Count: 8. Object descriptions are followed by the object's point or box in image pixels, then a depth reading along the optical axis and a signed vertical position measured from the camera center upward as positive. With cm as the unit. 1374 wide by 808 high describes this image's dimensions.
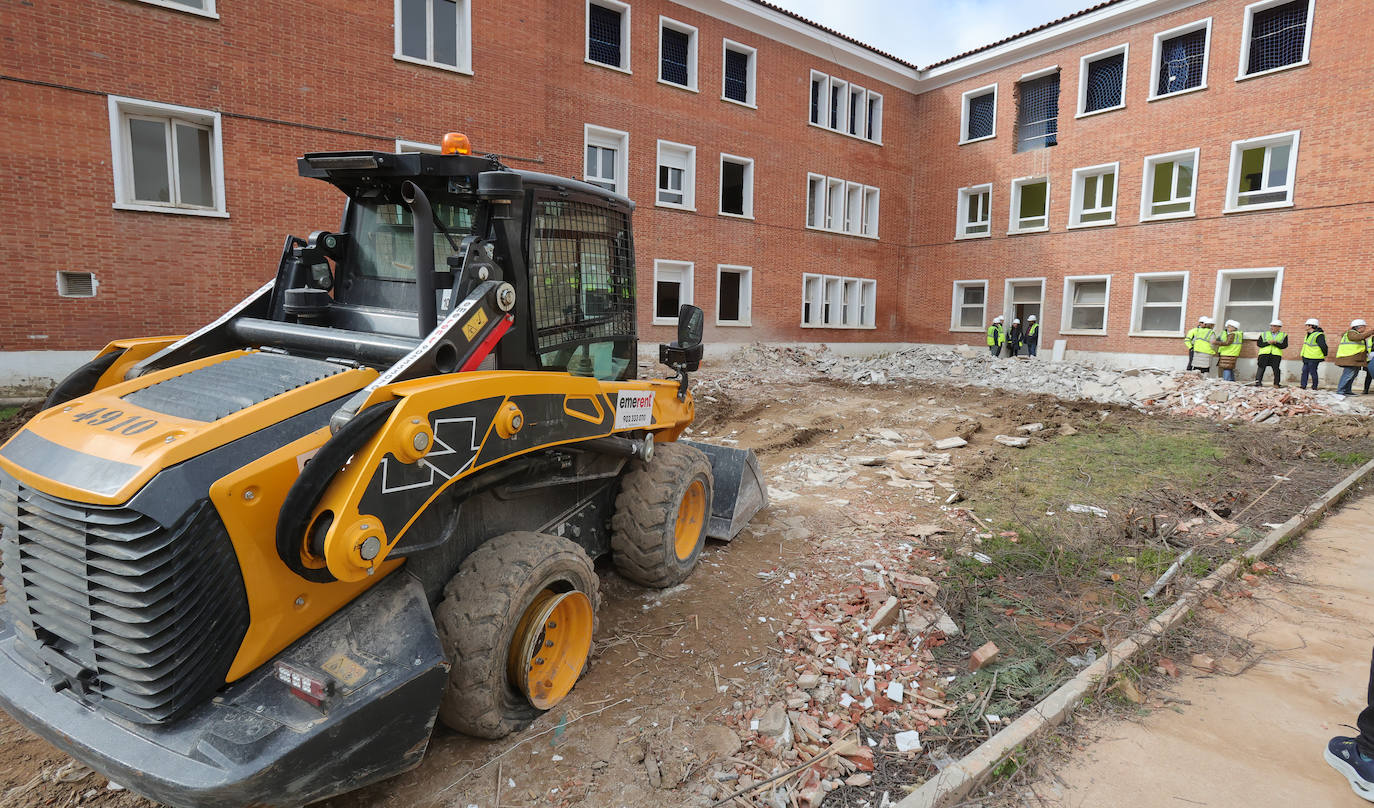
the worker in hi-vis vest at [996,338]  2297 -14
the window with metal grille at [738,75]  2170 +779
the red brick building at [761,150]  1138 +419
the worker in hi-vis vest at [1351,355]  1536 -25
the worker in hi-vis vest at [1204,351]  1811 -31
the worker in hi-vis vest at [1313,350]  1608 -18
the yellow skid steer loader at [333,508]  238 -74
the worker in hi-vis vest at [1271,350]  1650 -21
